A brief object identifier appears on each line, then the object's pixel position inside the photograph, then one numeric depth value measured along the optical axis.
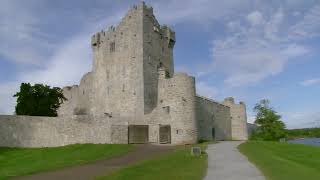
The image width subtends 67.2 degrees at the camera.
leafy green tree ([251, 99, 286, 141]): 36.79
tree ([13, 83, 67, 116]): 30.42
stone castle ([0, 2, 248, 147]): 26.41
